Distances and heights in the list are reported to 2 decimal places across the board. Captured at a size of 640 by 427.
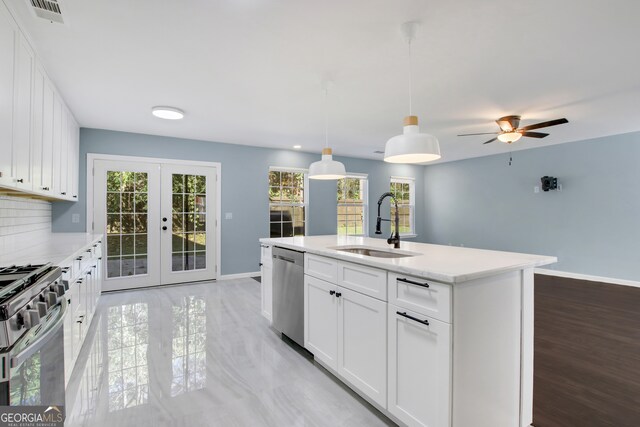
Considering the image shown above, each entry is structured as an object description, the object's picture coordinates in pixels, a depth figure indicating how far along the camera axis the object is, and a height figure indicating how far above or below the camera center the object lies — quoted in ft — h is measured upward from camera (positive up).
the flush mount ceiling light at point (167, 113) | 11.99 +3.96
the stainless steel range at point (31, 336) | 3.12 -1.46
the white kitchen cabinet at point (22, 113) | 6.52 +2.21
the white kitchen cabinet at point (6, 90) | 5.75 +2.34
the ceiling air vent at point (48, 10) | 6.10 +4.17
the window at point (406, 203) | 26.61 +0.77
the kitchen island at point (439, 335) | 4.63 -2.12
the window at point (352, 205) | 23.02 +0.54
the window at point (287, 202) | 19.98 +0.68
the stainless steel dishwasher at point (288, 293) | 8.58 -2.40
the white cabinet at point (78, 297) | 6.43 -2.24
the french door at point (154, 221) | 15.26 -0.47
